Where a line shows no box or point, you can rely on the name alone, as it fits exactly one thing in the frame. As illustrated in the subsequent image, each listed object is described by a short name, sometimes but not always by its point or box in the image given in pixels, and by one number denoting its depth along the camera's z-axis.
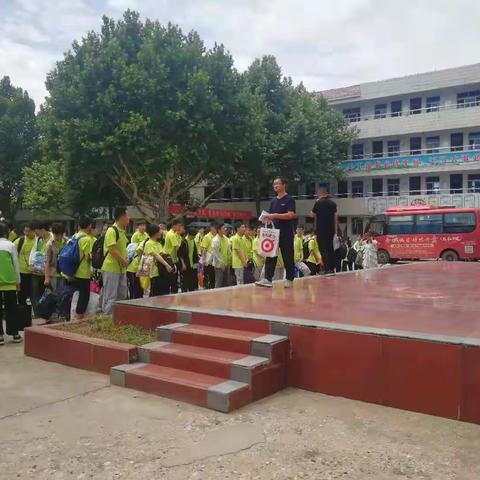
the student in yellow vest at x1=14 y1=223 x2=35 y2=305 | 7.96
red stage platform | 3.76
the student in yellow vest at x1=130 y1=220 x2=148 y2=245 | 10.02
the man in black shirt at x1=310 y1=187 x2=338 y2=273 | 8.95
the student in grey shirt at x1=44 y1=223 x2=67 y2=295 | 7.53
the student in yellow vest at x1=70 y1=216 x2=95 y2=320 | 6.79
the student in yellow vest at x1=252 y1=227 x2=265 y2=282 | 10.86
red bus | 21.78
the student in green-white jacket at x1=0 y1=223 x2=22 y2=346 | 6.41
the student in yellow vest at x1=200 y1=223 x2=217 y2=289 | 10.93
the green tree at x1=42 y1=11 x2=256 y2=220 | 21.64
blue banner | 31.92
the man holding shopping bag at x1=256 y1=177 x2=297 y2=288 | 7.13
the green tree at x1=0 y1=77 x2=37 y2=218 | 36.50
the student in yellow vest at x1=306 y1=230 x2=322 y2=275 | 12.09
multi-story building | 32.41
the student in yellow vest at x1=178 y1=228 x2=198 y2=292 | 9.43
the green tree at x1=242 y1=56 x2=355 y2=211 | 29.22
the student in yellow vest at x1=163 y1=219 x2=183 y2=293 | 8.47
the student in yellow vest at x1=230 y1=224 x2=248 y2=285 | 10.60
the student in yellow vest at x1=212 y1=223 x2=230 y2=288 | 10.73
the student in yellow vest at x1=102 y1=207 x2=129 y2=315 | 6.40
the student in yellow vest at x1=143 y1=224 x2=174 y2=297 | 7.87
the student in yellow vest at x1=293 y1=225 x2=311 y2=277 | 11.10
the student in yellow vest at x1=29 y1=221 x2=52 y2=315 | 7.83
